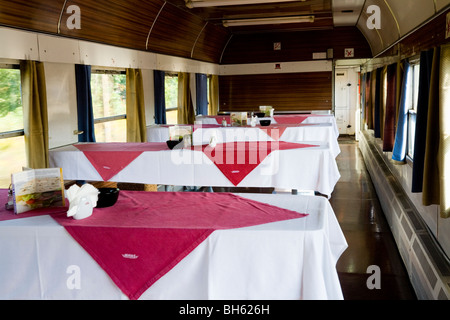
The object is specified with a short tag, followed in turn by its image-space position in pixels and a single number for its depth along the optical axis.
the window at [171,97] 10.22
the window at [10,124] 5.02
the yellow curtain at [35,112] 5.21
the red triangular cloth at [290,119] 9.75
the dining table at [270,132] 7.17
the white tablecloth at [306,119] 9.74
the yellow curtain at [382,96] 7.70
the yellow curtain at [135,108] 7.83
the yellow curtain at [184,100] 10.29
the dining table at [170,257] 2.39
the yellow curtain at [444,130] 3.14
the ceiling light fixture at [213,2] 7.27
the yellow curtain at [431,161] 3.45
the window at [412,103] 5.88
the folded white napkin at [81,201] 2.61
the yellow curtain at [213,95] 13.06
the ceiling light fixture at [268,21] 9.93
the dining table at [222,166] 4.86
